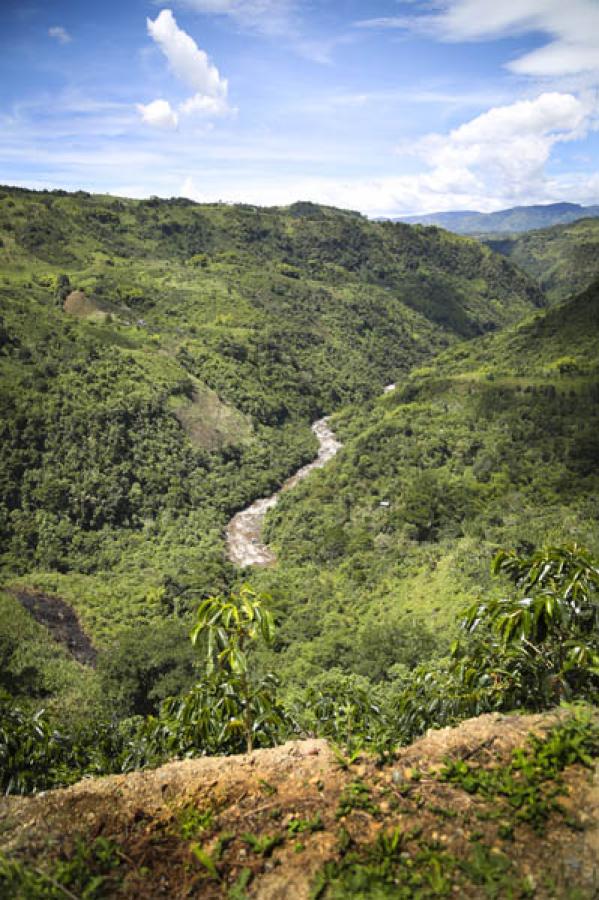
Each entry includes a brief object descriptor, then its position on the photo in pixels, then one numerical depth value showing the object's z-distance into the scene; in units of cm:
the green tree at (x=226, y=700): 563
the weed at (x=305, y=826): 489
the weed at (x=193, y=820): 503
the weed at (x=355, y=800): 503
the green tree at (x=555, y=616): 526
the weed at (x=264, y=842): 470
